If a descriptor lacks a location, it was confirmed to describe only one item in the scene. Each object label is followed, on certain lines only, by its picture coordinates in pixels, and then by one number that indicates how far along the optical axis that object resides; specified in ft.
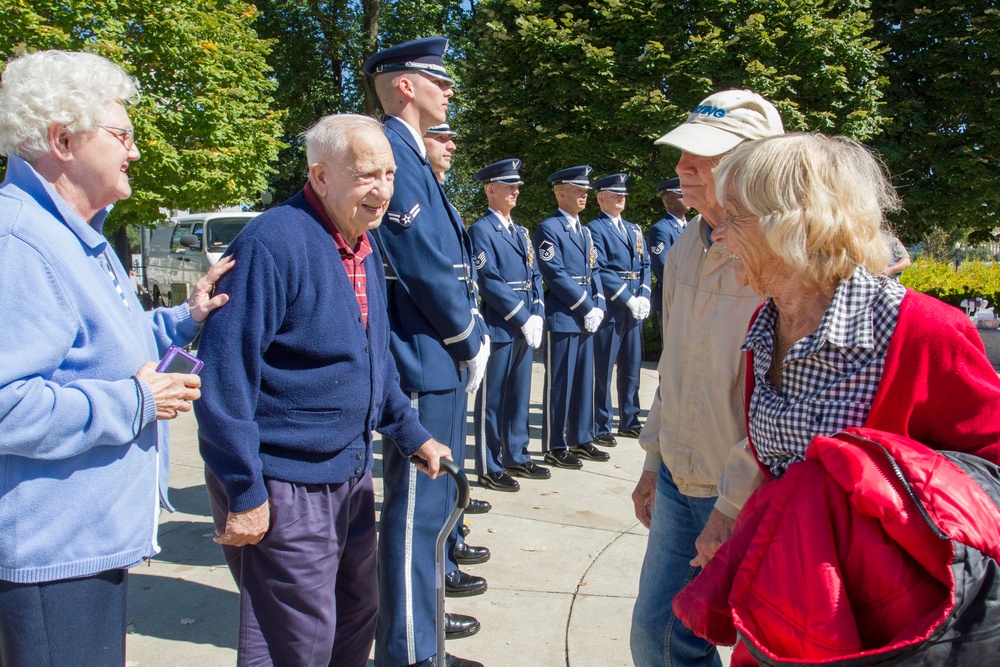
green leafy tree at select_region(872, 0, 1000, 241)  44.80
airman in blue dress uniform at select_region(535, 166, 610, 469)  22.32
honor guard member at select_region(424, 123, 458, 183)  15.65
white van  52.60
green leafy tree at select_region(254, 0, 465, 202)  78.84
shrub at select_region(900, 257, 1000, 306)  44.06
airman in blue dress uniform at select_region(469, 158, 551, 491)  20.16
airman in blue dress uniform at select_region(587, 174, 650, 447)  24.68
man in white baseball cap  7.75
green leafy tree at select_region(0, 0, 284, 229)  40.11
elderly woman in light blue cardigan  6.12
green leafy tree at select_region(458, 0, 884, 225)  40.55
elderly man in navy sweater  7.64
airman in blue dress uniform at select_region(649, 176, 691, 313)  28.30
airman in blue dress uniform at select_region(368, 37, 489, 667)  10.47
